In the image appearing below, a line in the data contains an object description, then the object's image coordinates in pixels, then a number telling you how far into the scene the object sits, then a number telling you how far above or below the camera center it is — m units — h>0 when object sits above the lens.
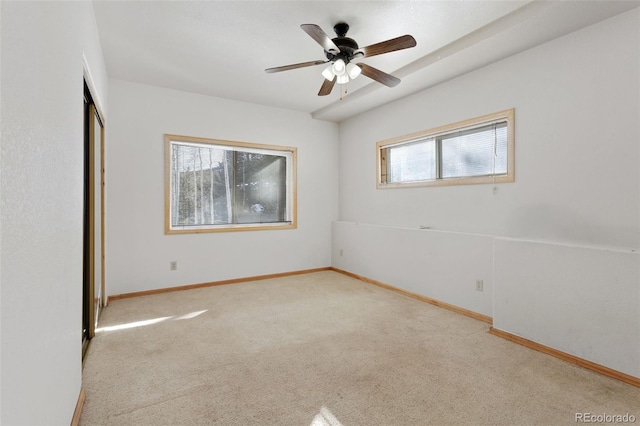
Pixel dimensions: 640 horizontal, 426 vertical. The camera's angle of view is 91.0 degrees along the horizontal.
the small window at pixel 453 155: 3.25 +0.69
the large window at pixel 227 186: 4.38 +0.40
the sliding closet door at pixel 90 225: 2.59 -0.11
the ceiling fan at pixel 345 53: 2.31 +1.27
